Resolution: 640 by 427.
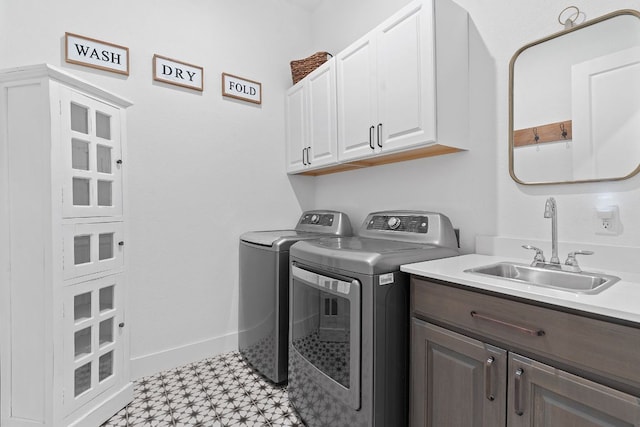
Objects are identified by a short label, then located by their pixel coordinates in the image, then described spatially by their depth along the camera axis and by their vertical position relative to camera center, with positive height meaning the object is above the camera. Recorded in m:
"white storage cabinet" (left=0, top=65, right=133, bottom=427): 1.47 -0.17
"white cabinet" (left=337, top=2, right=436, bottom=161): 1.67 +0.72
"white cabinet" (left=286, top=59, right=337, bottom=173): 2.33 +0.70
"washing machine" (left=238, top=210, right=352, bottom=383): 2.00 -0.52
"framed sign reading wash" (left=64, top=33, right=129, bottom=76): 1.94 +0.98
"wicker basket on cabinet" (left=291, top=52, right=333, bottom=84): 2.55 +1.19
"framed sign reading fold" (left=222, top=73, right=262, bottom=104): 2.52 +0.98
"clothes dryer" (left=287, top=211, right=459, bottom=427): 1.32 -0.51
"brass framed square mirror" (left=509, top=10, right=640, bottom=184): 1.29 +0.47
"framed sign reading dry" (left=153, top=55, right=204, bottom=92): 2.22 +0.99
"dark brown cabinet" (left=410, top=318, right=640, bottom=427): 0.88 -0.56
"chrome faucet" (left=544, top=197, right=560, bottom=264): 1.33 -0.06
